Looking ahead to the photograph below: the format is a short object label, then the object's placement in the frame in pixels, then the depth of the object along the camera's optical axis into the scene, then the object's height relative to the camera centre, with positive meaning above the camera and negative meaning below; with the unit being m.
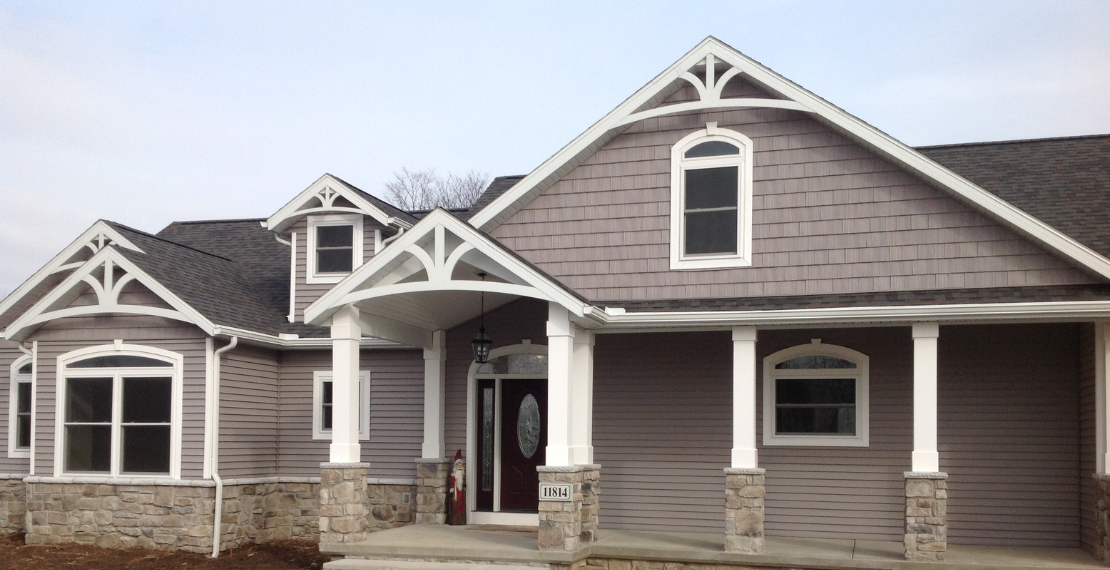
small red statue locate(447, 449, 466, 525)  13.73 -1.87
